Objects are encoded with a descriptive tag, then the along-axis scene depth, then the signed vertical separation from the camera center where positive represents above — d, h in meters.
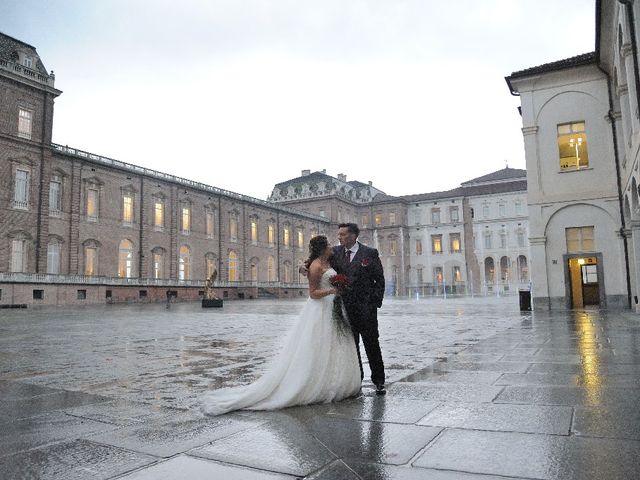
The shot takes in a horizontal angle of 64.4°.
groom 4.93 -0.07
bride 4.39 -0.70
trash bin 19.05 -0.76
